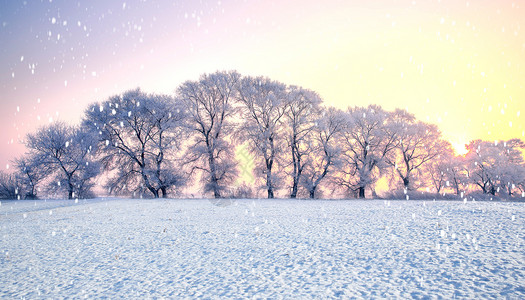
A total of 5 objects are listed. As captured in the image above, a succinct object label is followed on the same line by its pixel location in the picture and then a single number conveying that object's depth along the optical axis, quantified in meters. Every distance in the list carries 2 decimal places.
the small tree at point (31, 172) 27.88
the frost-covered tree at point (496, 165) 32.38
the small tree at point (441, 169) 31.95
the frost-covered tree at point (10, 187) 31.87
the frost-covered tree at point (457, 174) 33.69
